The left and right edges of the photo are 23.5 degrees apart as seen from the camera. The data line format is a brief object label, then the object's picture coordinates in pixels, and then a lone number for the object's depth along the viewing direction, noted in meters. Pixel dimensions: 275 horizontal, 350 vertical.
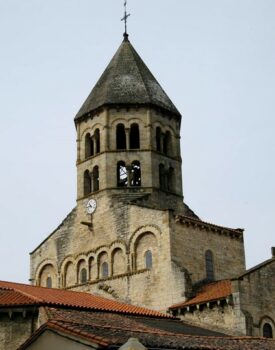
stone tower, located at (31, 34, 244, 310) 35.06
